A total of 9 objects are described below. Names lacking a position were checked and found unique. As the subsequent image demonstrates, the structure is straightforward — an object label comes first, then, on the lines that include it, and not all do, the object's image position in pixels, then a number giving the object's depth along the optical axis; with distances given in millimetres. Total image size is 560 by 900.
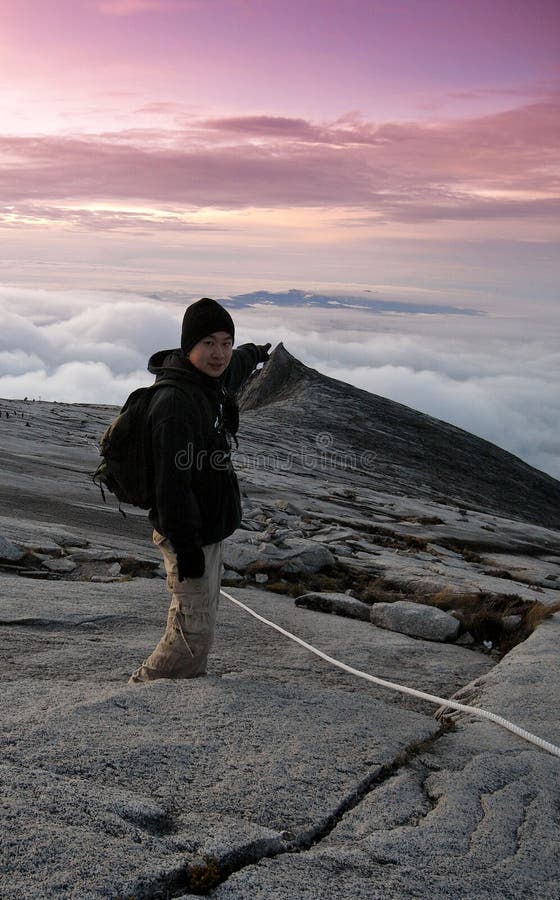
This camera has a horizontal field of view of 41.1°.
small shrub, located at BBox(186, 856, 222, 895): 3695
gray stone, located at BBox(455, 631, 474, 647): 10203
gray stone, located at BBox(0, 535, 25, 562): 11180
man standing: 5961
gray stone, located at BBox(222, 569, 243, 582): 12539
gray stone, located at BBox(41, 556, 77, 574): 11469
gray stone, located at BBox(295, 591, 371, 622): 11156
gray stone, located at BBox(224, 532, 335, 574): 13336
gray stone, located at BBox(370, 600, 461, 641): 10227
